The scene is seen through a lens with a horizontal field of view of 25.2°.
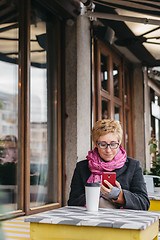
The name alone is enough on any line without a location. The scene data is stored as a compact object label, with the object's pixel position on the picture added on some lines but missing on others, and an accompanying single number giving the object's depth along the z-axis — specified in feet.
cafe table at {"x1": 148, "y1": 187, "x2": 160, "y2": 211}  10.96
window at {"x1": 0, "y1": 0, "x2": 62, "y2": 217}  15.38
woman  8.01
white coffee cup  6.59
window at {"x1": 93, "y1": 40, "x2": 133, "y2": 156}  24.15
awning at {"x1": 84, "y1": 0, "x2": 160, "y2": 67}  16.06
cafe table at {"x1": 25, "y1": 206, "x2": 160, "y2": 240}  5.51
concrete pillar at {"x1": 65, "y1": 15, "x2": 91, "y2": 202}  19.40
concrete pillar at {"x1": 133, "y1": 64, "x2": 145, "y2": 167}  32.32
